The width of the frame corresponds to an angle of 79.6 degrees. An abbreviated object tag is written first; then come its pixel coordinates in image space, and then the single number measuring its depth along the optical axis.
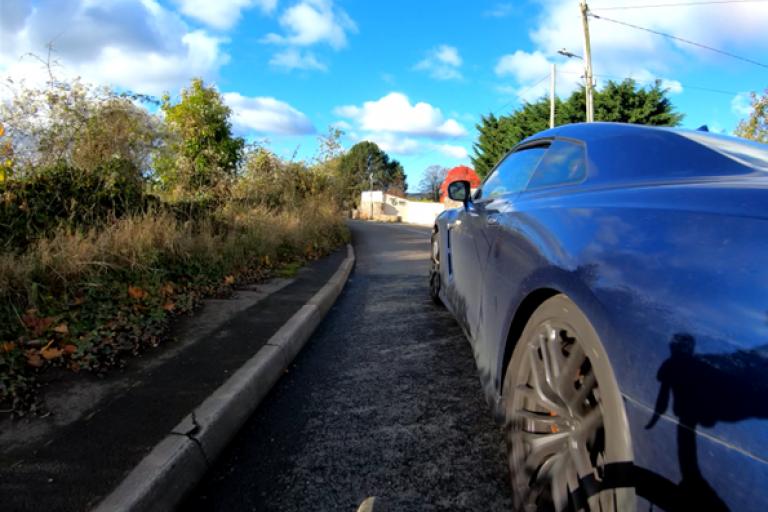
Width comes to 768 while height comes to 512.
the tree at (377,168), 75.44
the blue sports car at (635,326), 0.96
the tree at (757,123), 16.52
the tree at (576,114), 23.98
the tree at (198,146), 10.51
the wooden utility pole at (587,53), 19.72
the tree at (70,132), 5.75
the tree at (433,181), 62.59
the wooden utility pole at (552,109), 25.47
